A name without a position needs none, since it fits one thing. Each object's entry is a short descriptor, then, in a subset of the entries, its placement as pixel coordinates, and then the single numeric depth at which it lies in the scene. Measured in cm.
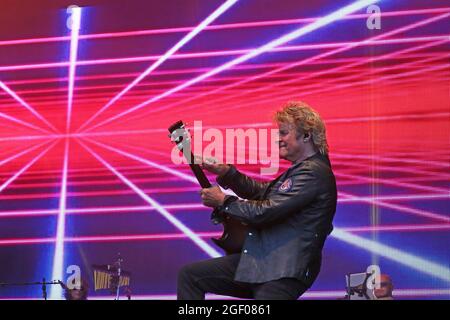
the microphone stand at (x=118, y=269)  1118
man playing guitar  712
